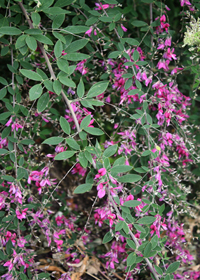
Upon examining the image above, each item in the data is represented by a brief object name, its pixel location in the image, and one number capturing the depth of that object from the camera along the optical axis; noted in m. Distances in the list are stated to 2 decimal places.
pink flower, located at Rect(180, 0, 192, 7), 1.00
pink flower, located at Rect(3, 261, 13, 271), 0.94
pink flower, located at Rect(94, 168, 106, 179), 0.82
